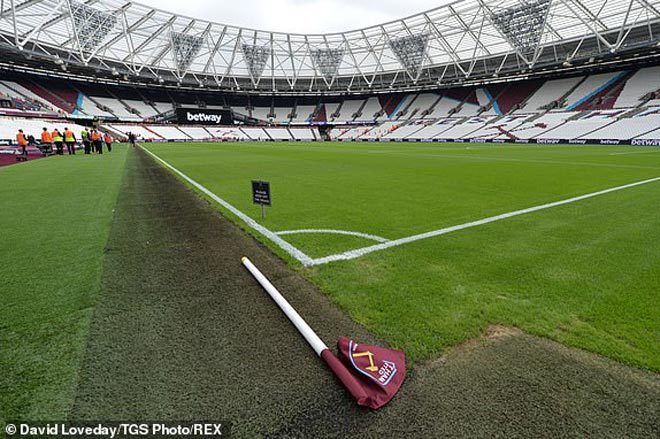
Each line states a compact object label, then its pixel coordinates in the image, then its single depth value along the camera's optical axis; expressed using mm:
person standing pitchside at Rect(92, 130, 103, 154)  23250
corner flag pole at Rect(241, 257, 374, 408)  1667
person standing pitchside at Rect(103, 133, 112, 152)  26412
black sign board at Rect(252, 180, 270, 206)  4984
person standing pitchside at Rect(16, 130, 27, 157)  18406
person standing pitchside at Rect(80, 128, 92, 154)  22459
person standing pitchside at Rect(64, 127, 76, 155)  20891
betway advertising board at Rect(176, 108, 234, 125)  65269
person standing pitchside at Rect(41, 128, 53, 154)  20328
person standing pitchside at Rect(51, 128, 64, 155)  20812
